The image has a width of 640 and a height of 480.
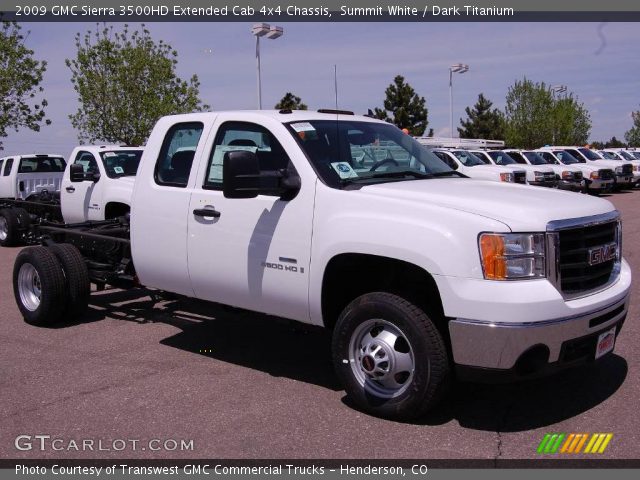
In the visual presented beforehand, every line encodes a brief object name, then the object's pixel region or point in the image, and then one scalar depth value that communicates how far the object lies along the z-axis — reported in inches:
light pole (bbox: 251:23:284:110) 775.1
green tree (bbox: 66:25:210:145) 1098.1
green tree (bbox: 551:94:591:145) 2235.5
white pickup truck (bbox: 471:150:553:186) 965.2
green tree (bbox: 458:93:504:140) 2329.0
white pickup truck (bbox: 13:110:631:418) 167.5
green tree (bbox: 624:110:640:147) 2824.8
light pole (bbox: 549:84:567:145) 2231.8
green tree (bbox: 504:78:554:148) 2231.8
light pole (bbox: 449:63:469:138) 1679.4
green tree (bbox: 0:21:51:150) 1024.2
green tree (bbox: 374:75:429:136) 2089.1
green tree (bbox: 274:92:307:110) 1549.7
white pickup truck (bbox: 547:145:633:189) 1131.9
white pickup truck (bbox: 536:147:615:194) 1052.5
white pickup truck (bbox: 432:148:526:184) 877.8
